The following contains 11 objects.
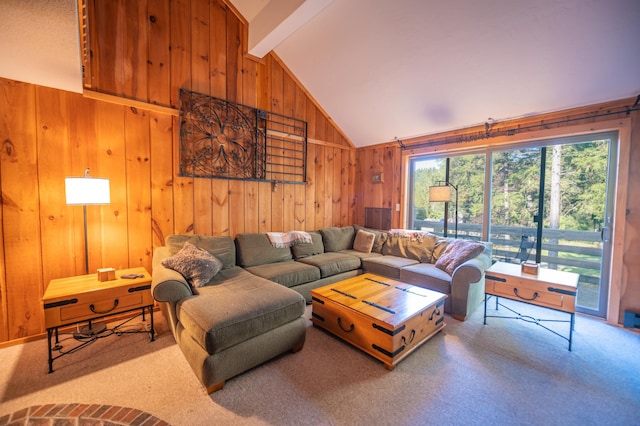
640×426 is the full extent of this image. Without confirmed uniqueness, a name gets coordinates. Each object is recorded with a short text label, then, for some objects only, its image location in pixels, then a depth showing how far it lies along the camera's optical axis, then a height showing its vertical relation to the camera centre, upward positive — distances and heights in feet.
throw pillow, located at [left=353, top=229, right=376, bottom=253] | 13.54 -2.07
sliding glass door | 9.39 +0.01
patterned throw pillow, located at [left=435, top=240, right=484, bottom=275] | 9.89 -1.99
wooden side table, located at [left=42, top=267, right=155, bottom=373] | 6.13 -2.52
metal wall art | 9.78 +2.52
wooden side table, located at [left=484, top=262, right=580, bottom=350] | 7.28 -2.48
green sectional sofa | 5.74 -2.54
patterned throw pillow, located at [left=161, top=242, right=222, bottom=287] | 7.54 -1.92
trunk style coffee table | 6.47 -3.07
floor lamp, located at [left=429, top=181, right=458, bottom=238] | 11.53 +0.44
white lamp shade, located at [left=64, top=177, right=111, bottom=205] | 6.65 +0.22
